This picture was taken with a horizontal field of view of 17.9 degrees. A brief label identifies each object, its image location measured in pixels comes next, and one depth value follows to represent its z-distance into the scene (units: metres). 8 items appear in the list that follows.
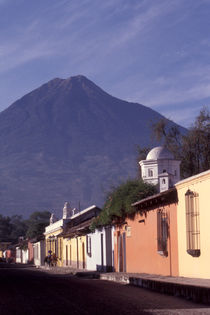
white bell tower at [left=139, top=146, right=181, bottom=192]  38.75
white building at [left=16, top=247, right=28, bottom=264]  98.79
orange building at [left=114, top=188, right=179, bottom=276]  21.86
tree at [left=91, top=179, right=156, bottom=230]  27.96
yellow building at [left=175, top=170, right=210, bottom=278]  18.12
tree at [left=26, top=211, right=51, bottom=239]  172.88
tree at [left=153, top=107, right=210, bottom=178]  46.03
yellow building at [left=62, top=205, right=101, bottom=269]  45.47
